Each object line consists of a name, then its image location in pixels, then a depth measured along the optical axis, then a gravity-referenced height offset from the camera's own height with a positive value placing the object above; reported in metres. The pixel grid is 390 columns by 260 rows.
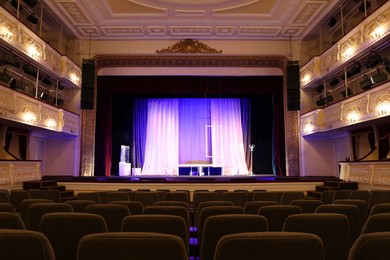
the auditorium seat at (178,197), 4.97 -0.48
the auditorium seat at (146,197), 4.92 -0.47
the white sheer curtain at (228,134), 16.12 +1.42
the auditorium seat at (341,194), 4.94 -0.45
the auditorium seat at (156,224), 2.11 -0.37
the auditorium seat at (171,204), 3.62 -0.42
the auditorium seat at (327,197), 4.97 -0.49
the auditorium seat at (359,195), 4.99 -0.46
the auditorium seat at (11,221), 2.16 -0.36
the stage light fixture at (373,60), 9.91 +2.99
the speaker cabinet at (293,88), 13.12 +2.93
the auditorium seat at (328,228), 2.03 -0.39
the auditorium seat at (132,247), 1.37 -0.33
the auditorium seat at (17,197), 5.19 -0.49
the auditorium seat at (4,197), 4.44 -0.42
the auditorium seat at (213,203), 3.59 -0.42
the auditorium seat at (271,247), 1.38 -0.34
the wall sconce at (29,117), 9.80 +1.41
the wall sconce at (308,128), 12.65 +1.34
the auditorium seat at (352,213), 2.84 -0.41
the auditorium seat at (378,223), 2.13 -0.38
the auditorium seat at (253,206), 3.30 -0.41
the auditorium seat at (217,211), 2.80 -0.38
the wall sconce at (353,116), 9.80 +1.37
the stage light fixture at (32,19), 11.00 +4.70
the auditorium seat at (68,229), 2.07 -0.40
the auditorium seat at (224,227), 2.08 -0.39
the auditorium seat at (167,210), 2.84 -0.39
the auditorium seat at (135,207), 3.35 -0.42
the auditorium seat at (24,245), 1.42 -0.33
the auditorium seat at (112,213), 2.92 -0.41
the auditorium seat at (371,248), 1.35 -0.33
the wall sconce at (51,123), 11.24 +1.39
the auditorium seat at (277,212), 2.78 -0.40
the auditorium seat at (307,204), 3.49 -0.42
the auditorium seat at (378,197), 4.83 -0.48
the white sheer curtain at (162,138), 16.14 +1.26
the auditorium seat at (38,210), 2.87 -0.38
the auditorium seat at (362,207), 3.49 -0.45
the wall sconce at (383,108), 8.38 +1.38
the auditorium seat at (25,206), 3.61 -0.44
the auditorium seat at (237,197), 5.04 -0.50
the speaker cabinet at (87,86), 13.23 +3.05
